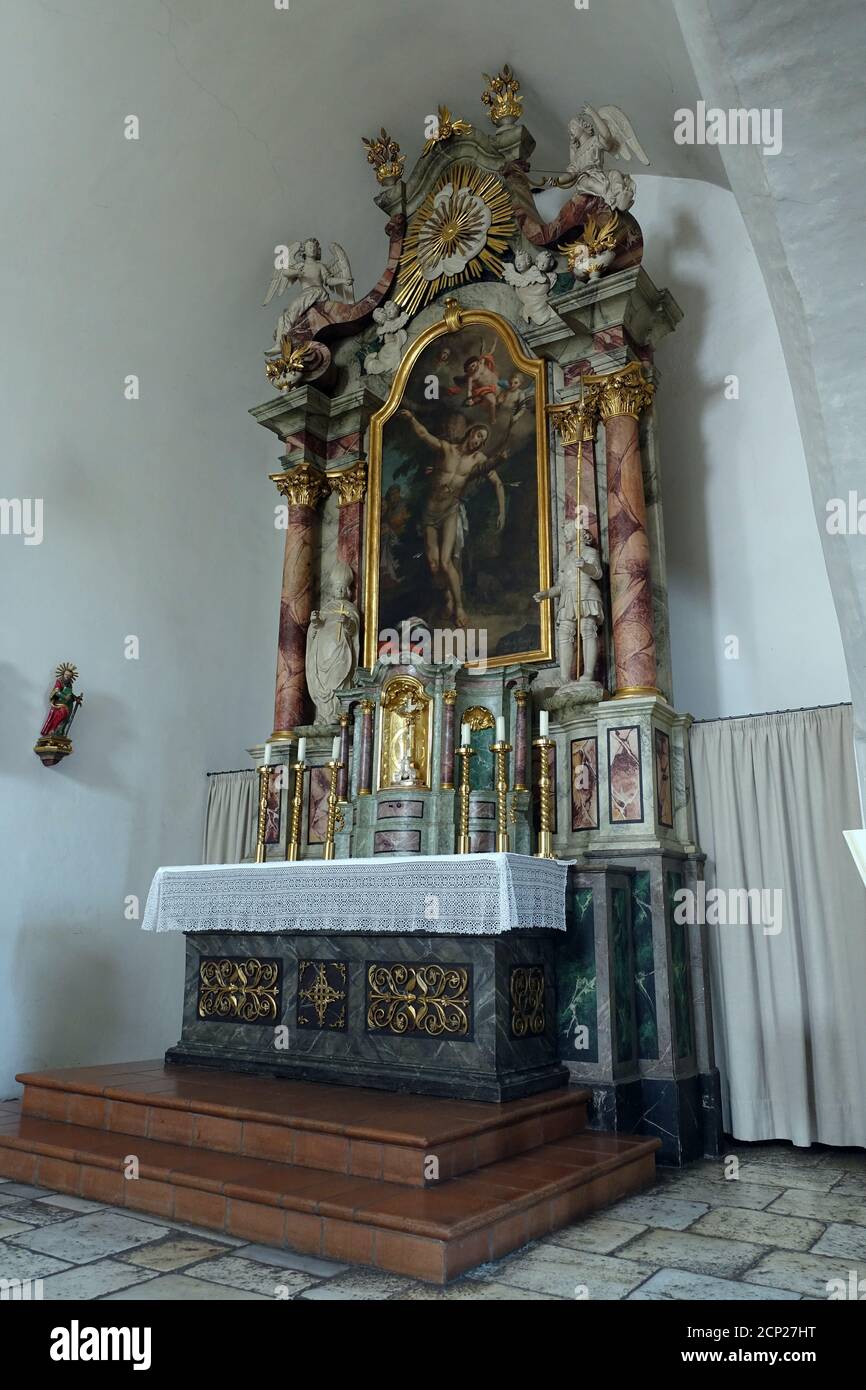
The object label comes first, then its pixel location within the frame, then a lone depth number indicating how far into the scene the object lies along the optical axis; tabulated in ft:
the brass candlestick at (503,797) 20.94
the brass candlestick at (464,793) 20.77
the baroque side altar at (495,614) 18.71
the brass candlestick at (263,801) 24.79
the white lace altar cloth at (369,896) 16.31
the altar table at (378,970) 16.37
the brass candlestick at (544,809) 20.56
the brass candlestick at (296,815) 24.71
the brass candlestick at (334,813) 23.73
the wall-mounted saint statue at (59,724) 23.77
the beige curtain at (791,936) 19.65
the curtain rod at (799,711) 20.96
